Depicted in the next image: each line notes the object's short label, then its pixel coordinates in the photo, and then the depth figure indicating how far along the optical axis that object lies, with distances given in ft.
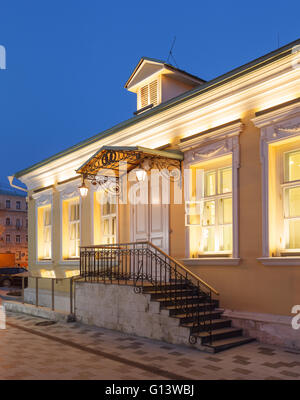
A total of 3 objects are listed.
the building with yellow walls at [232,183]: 23.07
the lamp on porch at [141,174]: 29.58
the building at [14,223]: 176.96
